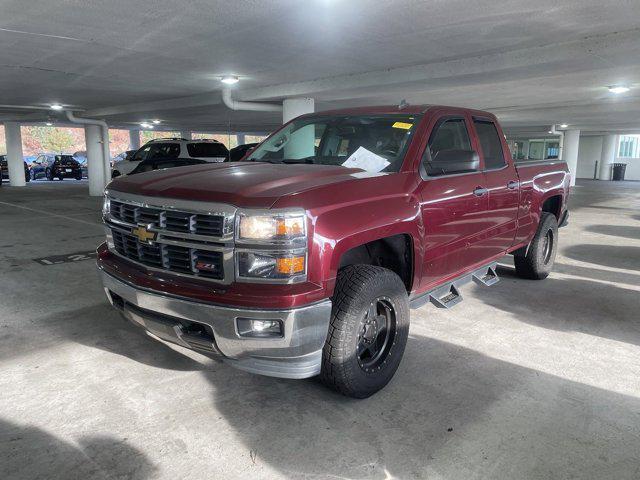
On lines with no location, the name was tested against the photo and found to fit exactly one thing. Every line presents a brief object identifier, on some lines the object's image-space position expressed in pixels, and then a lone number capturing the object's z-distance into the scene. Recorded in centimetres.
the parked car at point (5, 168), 2427
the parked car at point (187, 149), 1461
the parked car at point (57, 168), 2585
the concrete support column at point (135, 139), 3559
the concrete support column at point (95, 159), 1842
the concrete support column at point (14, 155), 2202
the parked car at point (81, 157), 3739
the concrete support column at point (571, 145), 2655
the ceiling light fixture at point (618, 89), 1121
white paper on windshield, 339
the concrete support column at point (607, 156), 3262
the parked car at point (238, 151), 1039
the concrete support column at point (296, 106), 1173
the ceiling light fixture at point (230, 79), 998
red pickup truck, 256
